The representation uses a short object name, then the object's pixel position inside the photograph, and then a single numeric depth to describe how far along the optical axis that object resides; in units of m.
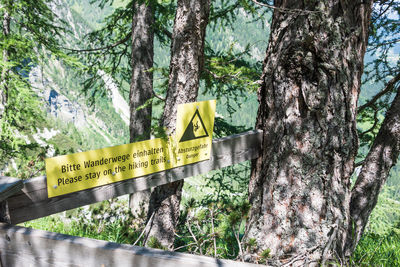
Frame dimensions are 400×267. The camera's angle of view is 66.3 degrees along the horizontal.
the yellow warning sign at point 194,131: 2.16
